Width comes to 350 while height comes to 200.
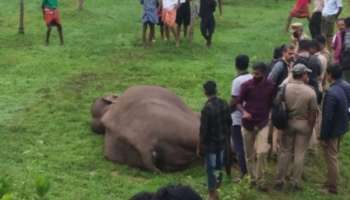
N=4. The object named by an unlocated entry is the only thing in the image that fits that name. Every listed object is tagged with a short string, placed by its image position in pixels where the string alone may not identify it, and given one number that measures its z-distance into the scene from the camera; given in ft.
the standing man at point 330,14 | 52.11
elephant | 30.78
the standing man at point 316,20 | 53.62
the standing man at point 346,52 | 39.40
